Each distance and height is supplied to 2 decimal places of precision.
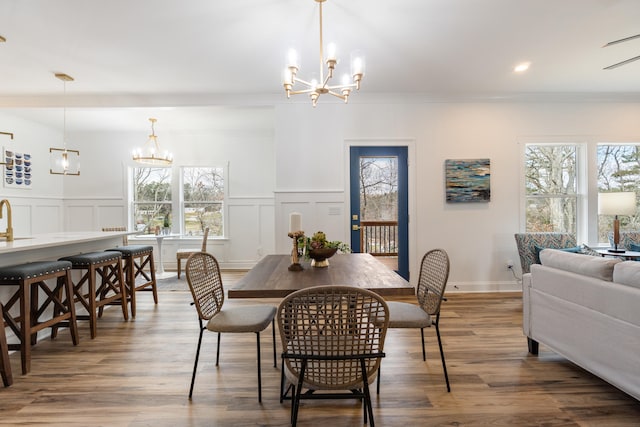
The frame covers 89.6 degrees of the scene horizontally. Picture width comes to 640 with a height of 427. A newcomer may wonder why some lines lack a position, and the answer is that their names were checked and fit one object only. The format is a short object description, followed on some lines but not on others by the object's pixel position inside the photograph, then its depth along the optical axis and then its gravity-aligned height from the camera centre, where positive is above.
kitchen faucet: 2.81 -0.18
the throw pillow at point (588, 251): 3.94 -0.53
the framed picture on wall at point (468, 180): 4.50 +0.41
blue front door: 4.55 +0.44
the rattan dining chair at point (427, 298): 2.01 -0.61
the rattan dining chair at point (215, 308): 1.96 -0.67
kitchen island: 2.50 -0.33
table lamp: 3.65 +0.04
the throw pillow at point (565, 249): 3.85 -0.49
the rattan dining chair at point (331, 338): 1.28 -0.53
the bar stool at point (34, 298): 2.28 -0.69
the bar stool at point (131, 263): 3.59 -0.59
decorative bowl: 2.26 -0.32
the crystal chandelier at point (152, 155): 5.18 +0.98
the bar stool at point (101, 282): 2.96 -0.71
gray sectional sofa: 1.75 -0.66
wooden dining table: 1.69 -0.41
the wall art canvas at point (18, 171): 5.18 +0.69
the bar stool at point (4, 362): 2.11 -0.99
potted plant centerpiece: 2.26 -0.28
